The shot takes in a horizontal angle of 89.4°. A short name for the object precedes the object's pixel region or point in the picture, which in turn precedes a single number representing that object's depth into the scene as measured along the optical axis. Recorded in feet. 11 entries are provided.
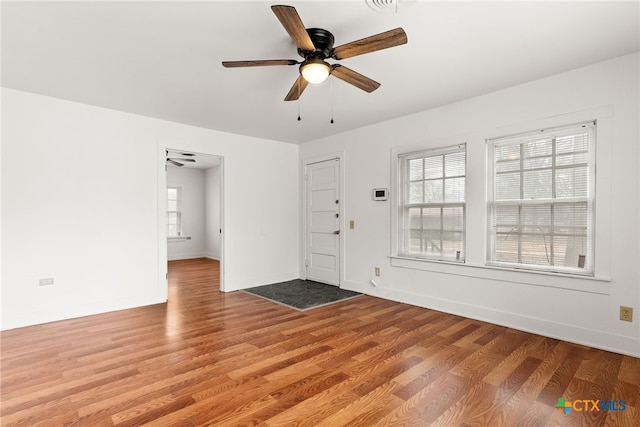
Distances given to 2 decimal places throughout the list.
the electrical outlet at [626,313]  9.14
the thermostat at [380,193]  15.33
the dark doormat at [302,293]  14.65
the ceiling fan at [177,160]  23.19
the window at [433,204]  13.10
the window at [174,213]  29.07
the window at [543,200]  10.14
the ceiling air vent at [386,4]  5.92
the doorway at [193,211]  28.94
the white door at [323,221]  18.02
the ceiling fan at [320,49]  6.34
